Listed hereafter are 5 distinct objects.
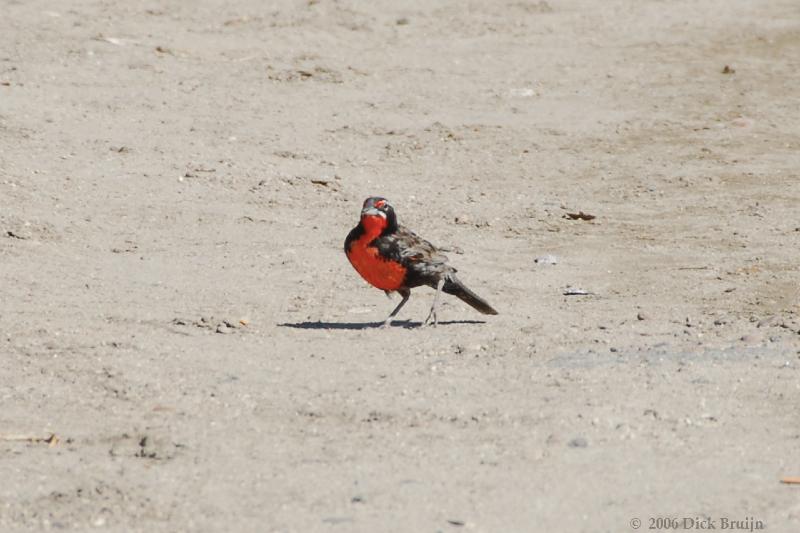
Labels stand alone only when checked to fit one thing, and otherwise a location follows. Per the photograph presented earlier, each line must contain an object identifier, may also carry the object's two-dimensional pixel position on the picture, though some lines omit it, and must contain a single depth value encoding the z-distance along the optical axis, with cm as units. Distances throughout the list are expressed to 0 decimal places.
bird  1708
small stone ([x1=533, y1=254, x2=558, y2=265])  2161
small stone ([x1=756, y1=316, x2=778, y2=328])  1696
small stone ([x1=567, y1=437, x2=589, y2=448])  1223
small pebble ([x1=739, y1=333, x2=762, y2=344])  1605
